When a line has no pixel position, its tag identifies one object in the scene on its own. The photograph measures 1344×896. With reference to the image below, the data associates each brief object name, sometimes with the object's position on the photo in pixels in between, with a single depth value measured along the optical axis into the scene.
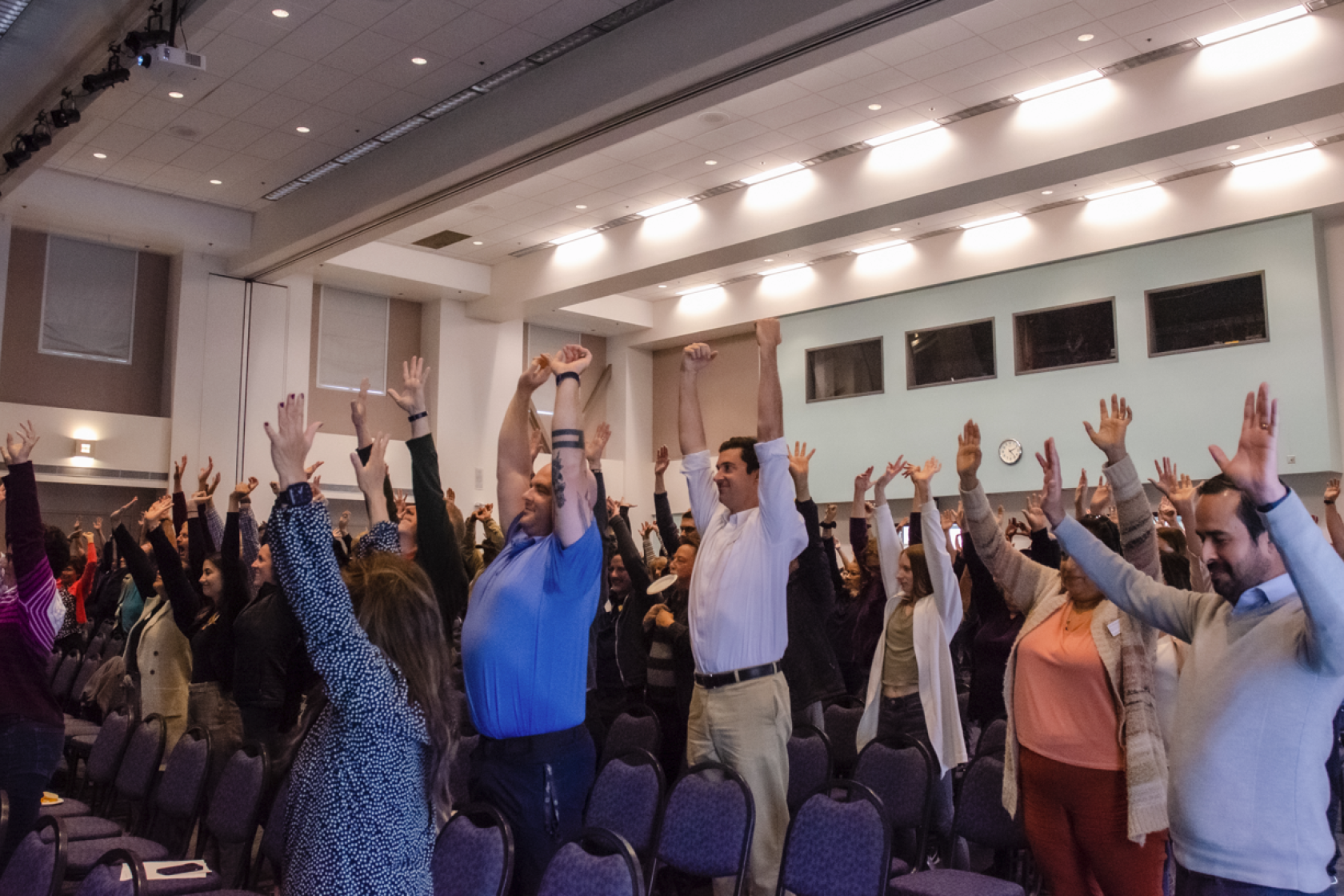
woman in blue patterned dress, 1.86
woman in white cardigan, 3.89
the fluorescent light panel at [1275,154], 9.54
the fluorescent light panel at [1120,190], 10.42
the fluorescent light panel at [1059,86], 8.20
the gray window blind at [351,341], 13.31
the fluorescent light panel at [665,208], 11.09
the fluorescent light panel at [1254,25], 7.28
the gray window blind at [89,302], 11.59
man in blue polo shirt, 2.43
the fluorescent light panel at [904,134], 9.13
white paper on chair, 3.15
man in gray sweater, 1.91
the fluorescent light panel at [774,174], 10.07
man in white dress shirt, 3.22
